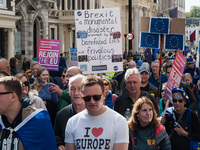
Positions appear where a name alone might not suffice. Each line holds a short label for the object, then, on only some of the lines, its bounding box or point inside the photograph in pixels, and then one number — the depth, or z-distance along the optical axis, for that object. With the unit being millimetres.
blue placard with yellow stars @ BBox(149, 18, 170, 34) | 9844
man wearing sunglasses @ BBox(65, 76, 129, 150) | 3516
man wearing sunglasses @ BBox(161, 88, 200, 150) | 5379
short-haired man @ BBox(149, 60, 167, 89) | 8617
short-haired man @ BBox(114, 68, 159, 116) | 5539
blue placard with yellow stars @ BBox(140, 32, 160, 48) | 9945
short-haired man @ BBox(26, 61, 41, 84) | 8880
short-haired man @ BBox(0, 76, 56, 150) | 3430
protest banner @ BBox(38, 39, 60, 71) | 10531
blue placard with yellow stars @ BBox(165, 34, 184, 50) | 9773
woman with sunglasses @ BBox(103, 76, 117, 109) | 5992
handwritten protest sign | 7902
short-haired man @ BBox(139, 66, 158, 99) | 6859
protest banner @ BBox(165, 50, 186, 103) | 6170
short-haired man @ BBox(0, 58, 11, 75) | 7336
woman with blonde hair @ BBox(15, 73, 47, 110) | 5617
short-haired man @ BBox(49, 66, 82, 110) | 5383
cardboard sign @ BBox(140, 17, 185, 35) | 9836
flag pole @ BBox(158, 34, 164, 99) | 9444
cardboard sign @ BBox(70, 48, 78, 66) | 14155
